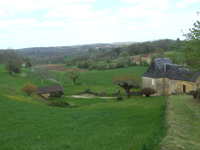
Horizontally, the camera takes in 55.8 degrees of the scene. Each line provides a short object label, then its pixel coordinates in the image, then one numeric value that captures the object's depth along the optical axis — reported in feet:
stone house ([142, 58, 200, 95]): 114.32
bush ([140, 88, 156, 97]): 116.67
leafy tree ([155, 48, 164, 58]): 296.90
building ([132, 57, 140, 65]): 346.91
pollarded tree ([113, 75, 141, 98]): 117.60
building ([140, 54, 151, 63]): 328.74
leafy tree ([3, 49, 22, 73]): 232.73
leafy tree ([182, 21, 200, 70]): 50.60
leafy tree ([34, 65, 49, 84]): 207.82
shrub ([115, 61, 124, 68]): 336.35
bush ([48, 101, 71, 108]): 85.27
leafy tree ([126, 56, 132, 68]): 337.66
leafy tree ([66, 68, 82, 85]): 211.00
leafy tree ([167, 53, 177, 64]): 235.09
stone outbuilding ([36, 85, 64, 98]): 140.97
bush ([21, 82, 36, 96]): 124.67
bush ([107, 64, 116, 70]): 332.80
